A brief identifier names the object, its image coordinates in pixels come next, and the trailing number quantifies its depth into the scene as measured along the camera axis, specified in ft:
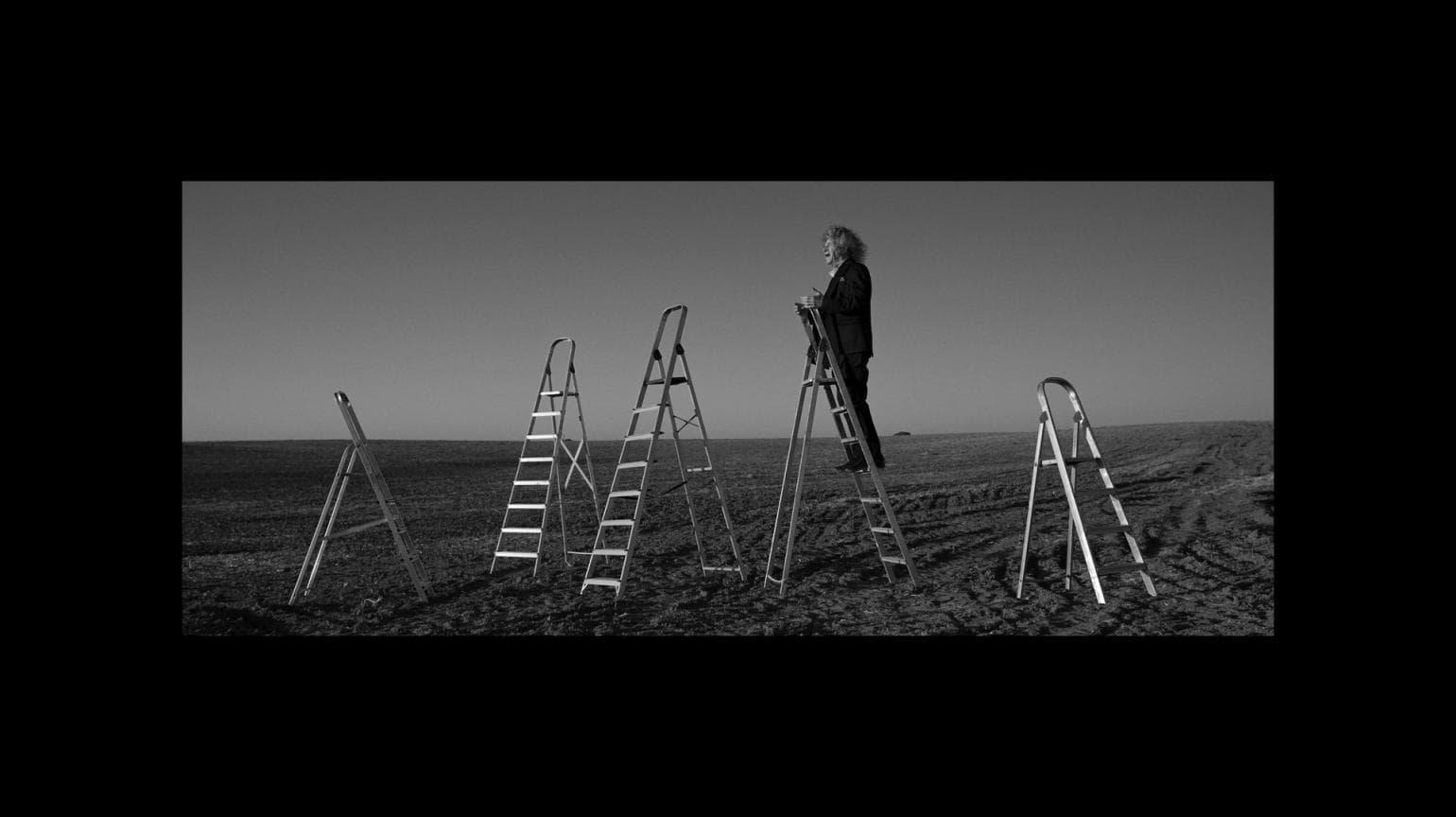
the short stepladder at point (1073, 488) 17.94
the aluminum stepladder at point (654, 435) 19.19
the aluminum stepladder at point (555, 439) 22.97
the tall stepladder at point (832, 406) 18.95
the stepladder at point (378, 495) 19.42
